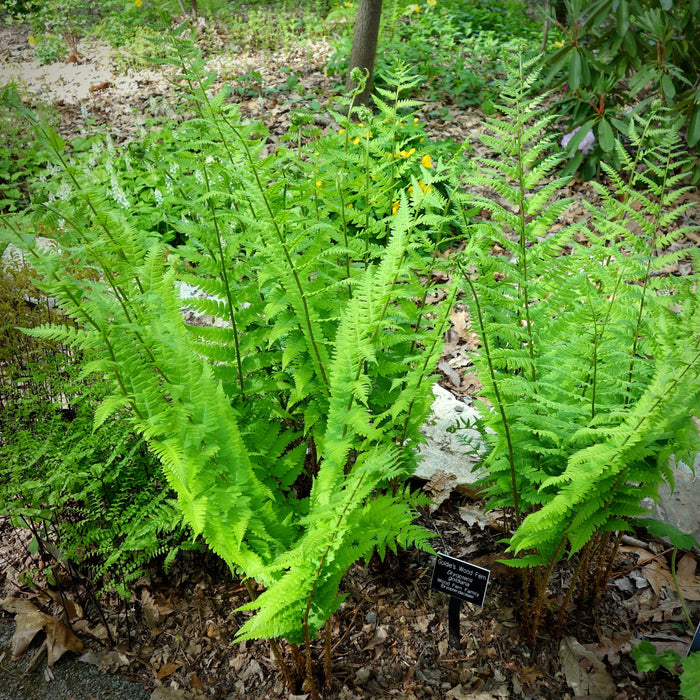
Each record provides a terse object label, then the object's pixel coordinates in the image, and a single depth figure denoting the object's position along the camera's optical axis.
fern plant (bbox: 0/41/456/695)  1.38
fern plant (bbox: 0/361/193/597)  1.75
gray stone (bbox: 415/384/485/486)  2.46
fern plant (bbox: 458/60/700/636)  1.32
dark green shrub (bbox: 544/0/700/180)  3.77
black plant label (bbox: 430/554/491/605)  1.67
